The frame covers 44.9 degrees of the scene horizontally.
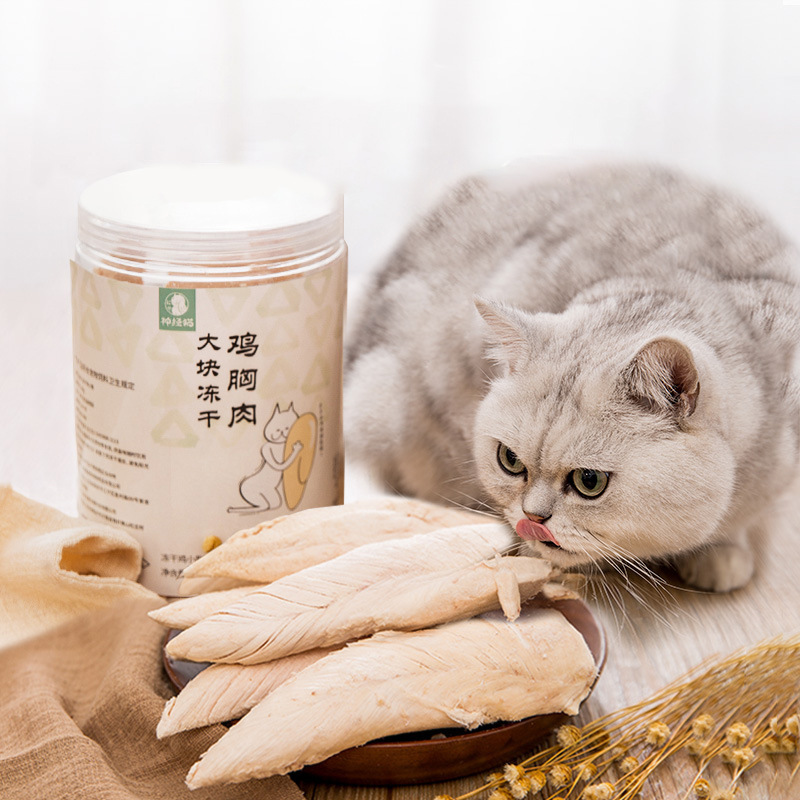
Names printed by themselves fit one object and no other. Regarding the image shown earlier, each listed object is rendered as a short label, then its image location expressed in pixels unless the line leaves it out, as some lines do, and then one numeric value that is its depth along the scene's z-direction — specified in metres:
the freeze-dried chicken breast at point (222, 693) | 0.61
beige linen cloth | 0.61
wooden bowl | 0.60
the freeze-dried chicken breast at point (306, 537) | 0.70
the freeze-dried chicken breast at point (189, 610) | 0.66
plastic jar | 0.72
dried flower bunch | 0.64
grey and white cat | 0.69
